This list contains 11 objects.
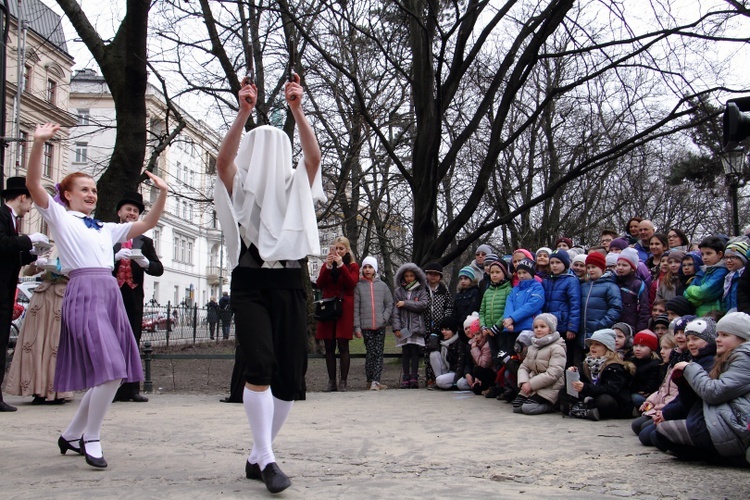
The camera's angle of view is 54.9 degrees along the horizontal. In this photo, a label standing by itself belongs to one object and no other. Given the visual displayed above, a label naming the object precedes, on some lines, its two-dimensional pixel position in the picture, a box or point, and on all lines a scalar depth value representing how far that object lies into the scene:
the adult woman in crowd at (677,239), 8.88
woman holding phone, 9.88
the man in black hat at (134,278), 8.03
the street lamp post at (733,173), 15.71
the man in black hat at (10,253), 7.09
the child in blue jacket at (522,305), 8.57
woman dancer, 4.68
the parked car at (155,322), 18.27
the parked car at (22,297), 16.19
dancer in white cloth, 4.09
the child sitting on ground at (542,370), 7.53
